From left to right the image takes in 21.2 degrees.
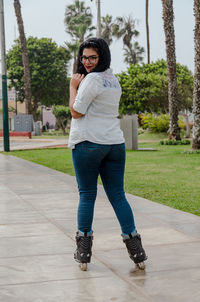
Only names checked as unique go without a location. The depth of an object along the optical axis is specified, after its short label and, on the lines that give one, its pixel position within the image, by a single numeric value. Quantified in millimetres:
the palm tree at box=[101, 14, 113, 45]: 62875
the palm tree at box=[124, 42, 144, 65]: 67638
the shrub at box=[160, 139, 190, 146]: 25531
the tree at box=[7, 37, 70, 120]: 59125
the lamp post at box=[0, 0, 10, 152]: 20703
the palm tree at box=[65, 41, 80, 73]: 59625
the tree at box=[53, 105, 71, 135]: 56375
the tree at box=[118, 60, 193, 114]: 34750
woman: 4293
